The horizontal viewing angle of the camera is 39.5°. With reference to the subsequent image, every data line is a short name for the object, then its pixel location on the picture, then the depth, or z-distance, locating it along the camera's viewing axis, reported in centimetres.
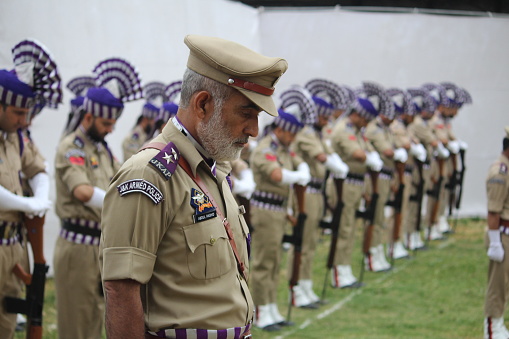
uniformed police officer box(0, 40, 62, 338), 391
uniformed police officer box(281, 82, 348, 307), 753
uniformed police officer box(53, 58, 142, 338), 464
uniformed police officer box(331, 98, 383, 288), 838
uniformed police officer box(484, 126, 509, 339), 543
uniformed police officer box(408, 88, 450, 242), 1077
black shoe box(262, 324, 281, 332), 651
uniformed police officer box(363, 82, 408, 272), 890
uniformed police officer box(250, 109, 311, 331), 657
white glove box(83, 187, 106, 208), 452
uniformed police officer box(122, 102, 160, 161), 795
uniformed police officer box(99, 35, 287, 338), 212
